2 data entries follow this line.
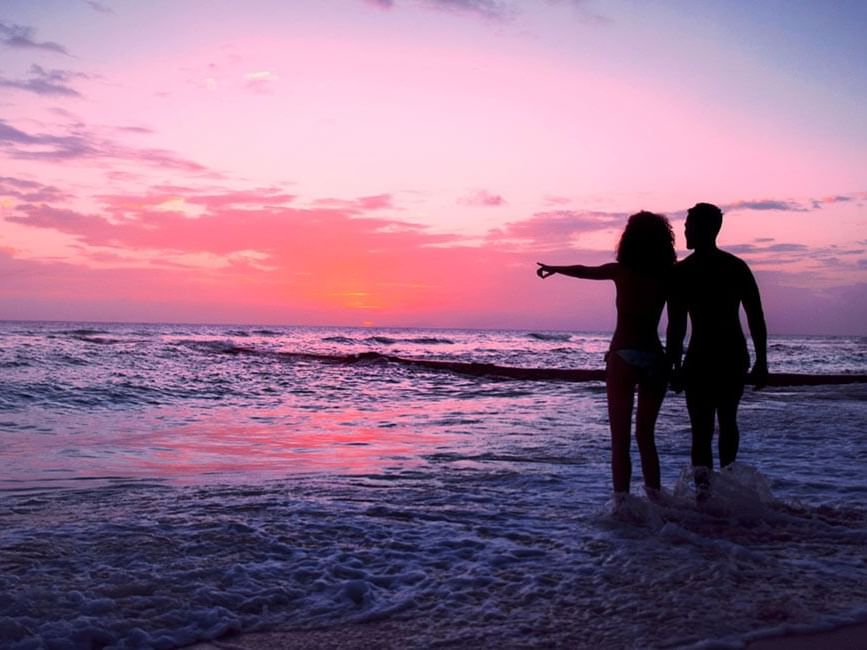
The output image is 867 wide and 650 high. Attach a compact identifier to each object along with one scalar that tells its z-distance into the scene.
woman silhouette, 4.77
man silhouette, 4.92
